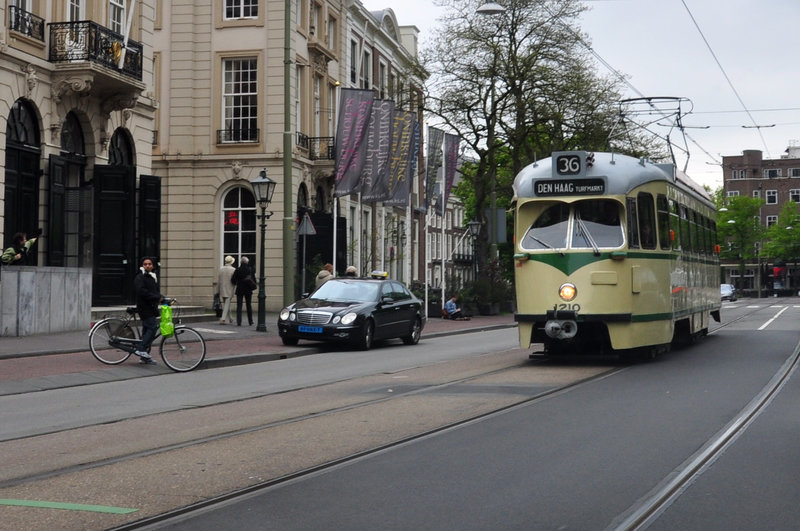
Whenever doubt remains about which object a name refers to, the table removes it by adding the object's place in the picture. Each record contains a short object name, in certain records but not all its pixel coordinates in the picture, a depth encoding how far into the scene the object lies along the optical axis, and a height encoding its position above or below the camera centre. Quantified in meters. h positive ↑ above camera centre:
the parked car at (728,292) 80.62 +0.00
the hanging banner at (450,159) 38.50 +4.68
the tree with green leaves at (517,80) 44.16 +8.59
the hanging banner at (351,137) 32.62 +4.63
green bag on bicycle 17.33 -0.51
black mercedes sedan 22.33 -0.47
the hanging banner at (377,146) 34.03 +4.53
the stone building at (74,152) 22.88 +3.47
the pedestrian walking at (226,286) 28.62 +0.15
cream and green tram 16.34 +0.61
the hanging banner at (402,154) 35.06 +4.46
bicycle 17.31 -0.83
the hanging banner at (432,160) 38.06 +4.61
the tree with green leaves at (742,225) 104.75 +6.44
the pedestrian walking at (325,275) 28.80 +0.44
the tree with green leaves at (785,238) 108.75 +5.39
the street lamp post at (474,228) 44.94 +2.65
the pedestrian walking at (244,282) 28.02 +0.25
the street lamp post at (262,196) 25.78 +2.25
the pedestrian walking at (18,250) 21.64 +0.83
